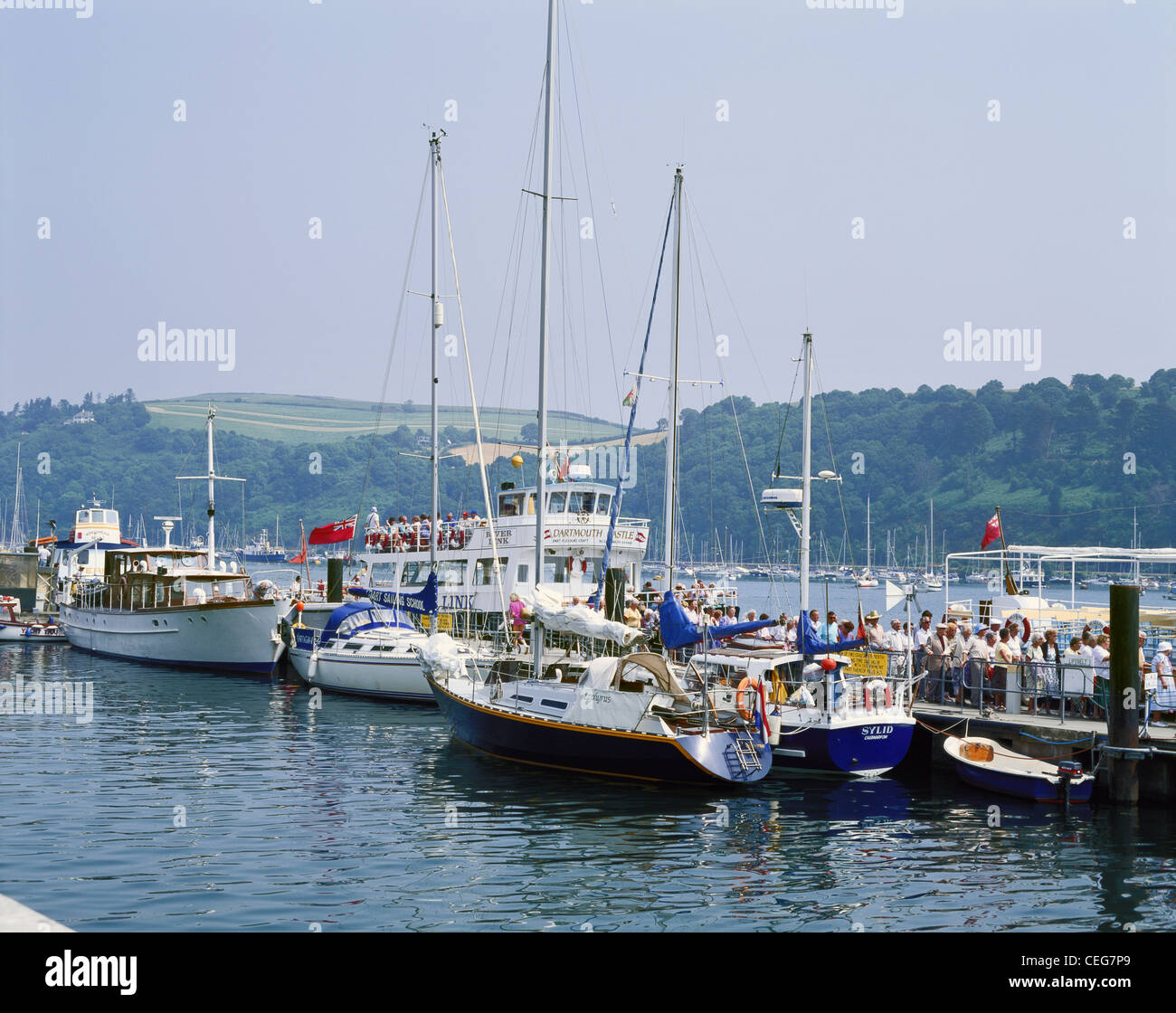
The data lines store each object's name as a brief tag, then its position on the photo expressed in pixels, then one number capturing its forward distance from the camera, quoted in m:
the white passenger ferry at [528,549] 40.53
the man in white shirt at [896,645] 27.03
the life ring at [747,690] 22.82
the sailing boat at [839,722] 23.38
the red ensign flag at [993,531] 35.72
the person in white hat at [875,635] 27.80
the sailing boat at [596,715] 22.28
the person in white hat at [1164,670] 23.06
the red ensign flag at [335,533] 48.09
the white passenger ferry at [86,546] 65.06
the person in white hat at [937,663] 26.25
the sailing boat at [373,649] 36.47
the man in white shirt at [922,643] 26.72
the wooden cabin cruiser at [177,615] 43.44
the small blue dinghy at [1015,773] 21.53
